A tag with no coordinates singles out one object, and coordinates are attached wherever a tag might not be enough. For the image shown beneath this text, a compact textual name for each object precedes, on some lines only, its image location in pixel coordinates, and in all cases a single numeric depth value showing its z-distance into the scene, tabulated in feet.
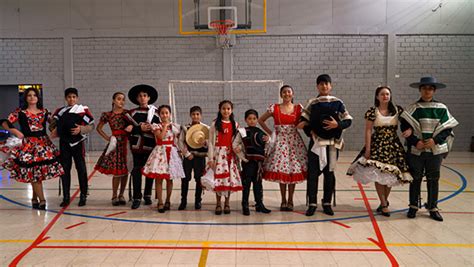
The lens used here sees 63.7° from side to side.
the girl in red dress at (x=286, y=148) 14.82
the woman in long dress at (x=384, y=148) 14.34
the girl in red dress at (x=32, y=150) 15.38
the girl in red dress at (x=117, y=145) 16.22
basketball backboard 34.96
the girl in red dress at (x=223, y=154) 14.56
